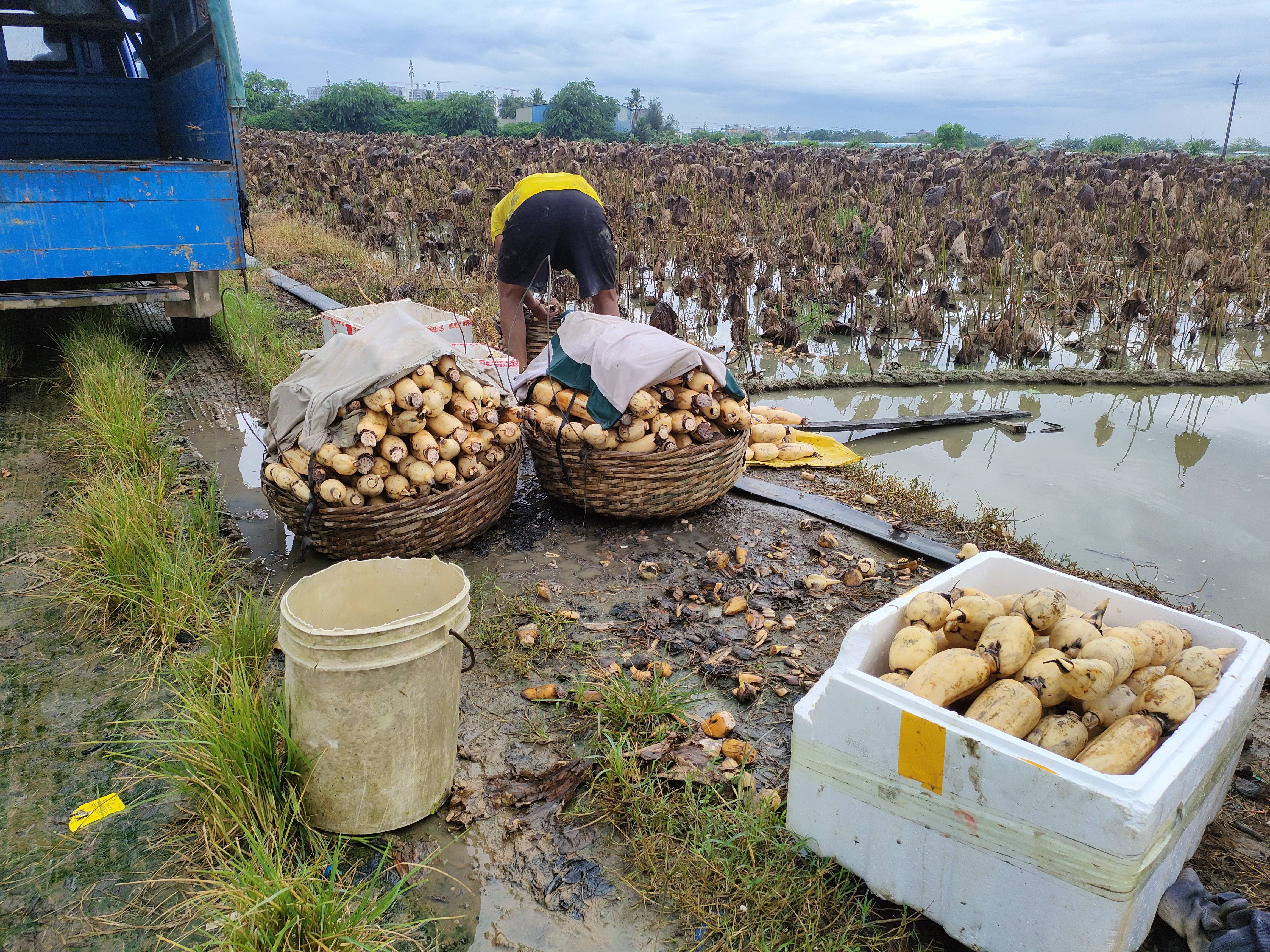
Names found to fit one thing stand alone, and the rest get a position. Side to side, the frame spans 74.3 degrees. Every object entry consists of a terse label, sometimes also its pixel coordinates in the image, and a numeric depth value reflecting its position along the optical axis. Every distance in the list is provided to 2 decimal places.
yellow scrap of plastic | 2.19
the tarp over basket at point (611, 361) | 3.81
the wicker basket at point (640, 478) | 3.87
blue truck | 4.95
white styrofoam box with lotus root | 1.62
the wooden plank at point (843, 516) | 3.94
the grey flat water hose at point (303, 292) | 8.03
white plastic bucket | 2.03
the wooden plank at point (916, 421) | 5.87
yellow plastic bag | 5.08
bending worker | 5.40
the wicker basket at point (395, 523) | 3.42
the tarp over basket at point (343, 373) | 3.44
